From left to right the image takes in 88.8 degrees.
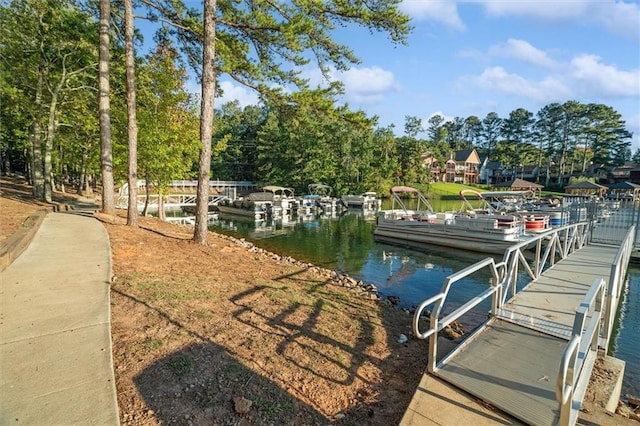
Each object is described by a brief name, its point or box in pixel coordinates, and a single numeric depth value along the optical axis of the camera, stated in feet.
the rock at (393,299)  26.27
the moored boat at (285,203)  95.40
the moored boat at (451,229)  50.63
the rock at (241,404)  9.50
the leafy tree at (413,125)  172.96
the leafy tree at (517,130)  226.17
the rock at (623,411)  11.84
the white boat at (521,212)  54.49
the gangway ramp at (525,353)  9.08
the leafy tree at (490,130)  283.18
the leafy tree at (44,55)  45.01
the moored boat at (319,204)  104.58
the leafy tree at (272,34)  25.47
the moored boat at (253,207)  90.74
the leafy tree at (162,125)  44.50
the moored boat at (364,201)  123.13
